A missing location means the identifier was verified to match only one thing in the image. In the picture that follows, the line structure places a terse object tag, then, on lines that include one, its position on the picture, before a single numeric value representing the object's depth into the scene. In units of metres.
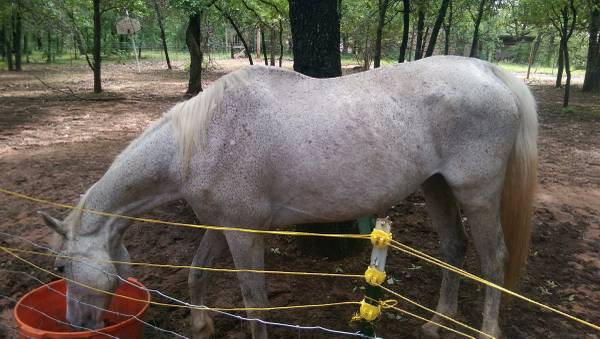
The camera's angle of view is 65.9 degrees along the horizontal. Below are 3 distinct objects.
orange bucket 2.30
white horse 2.40
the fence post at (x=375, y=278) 1.73
